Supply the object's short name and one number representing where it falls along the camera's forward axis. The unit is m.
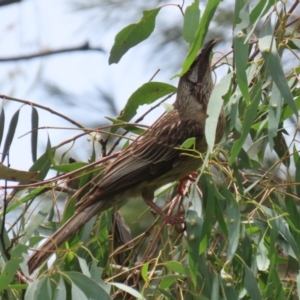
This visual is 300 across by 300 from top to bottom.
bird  5.70
